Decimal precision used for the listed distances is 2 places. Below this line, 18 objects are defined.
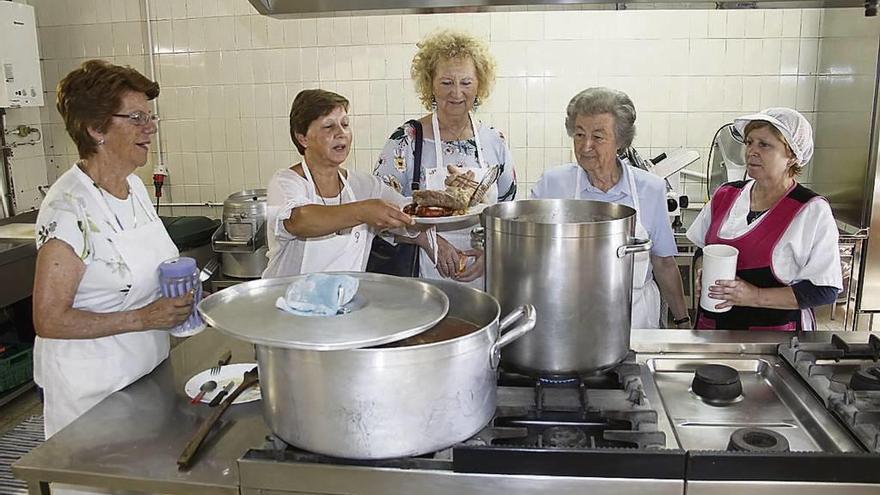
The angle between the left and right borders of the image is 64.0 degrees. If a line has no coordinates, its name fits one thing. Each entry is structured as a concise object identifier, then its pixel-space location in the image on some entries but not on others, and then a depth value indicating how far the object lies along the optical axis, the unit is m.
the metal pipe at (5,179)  4.16
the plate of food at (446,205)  2.05
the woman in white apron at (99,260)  1.64
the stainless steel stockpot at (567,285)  1.32
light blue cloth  1.17
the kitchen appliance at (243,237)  3.75
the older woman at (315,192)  2.20
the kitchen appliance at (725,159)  3.65
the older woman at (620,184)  2.13
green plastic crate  3.63
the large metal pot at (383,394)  1.05
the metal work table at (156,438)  1.19
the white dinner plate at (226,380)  1.48
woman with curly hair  2.53
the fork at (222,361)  1.61
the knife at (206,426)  1.21
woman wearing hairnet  1.90
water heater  3.81
